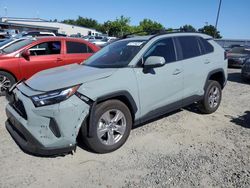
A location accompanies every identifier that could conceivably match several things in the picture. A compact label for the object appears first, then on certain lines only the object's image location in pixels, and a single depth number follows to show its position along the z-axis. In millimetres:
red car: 4931
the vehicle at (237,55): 9771
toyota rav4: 2368
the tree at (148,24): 68479
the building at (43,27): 35713
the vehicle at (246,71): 6880
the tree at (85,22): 87183
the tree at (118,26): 59008
